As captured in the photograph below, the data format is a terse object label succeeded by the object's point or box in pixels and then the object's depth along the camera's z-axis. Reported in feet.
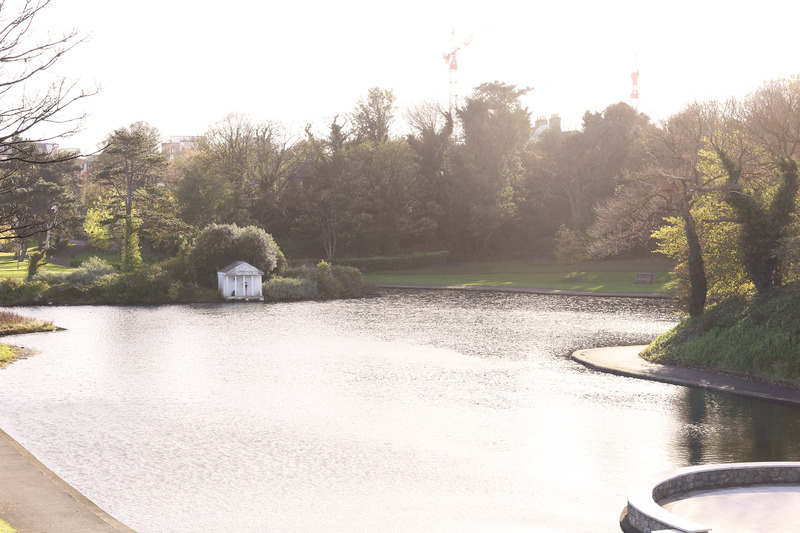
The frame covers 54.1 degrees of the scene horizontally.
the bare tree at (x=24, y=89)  48.37
